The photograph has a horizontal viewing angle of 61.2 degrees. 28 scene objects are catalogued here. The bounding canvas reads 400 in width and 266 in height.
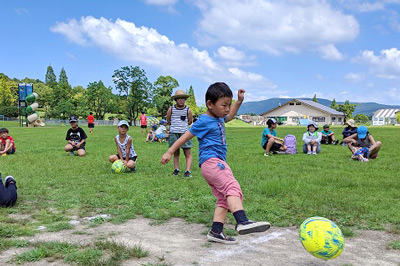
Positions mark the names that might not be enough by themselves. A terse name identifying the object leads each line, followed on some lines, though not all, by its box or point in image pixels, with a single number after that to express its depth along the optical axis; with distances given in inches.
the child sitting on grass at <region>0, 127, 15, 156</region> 516.1
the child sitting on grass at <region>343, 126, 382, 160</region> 470.9
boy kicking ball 149.6
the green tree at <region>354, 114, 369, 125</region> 3924.7
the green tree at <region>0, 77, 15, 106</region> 3078.2
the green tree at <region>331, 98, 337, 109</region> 4320.9
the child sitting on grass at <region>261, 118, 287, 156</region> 531.2
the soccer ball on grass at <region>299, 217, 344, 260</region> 128.4
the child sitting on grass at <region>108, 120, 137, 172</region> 367.2
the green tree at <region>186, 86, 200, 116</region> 3723.4
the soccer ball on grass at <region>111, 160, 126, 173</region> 356.8
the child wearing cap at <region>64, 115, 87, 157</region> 529.7
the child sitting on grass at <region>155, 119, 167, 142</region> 804.6
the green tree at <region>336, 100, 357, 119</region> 3900.1
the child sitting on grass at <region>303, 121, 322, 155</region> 562.3
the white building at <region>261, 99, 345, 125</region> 3671.3
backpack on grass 565.3
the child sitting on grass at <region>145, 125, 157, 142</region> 819.4
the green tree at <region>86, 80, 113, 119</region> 3206.2
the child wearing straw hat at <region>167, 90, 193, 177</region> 343.5
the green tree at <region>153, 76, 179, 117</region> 3093.0
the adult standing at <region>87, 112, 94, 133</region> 1265.7
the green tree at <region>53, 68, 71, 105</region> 3297.2
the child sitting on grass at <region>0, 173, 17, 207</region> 217.3
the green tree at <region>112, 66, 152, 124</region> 2898.6
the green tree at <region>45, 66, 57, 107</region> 5678.2
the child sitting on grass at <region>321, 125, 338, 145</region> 756.9
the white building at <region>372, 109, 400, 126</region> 4207.9
